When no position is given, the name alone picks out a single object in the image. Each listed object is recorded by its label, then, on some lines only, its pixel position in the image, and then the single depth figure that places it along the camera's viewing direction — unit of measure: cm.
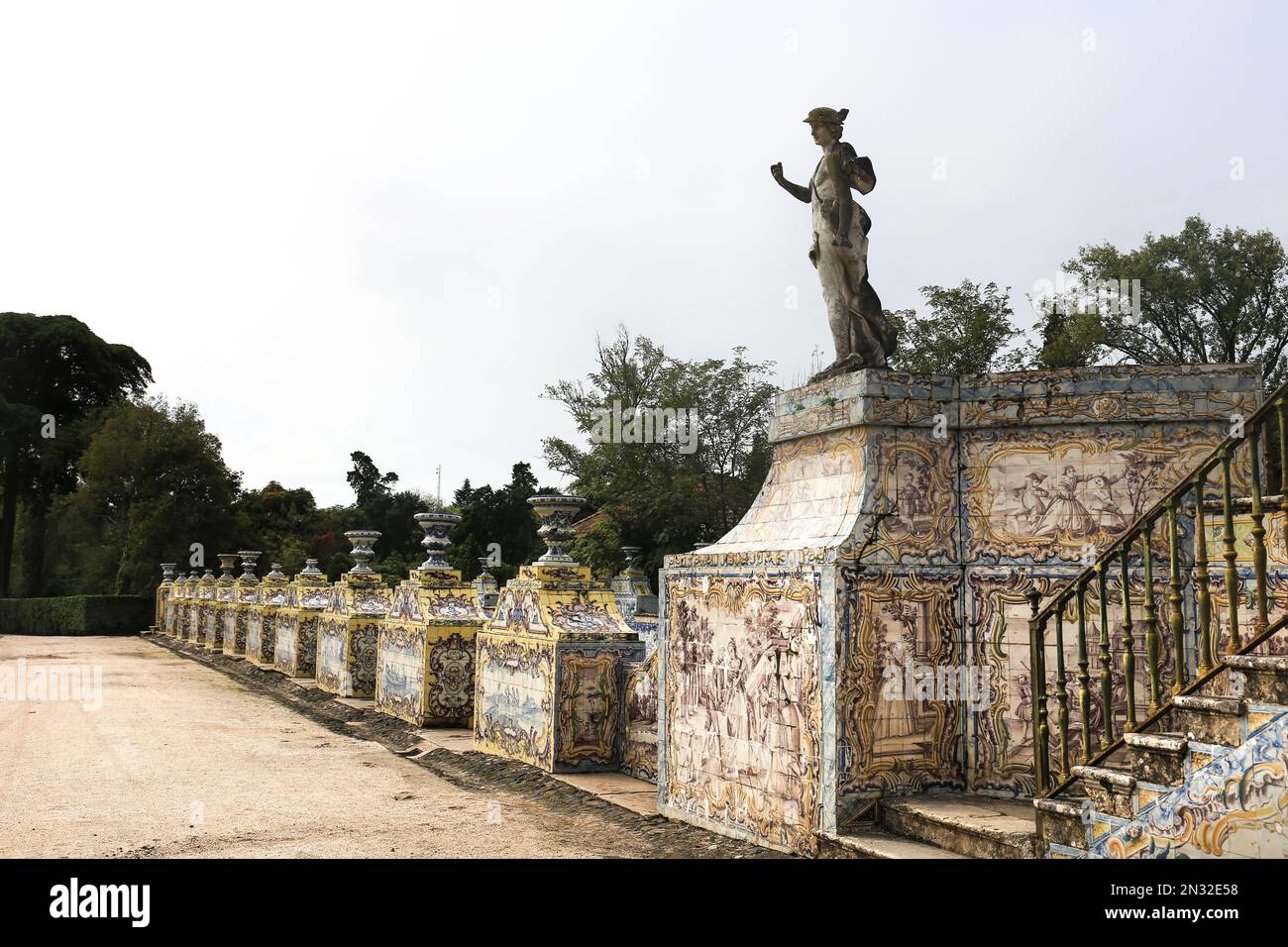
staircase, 374
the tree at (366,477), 6375
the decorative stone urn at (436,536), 1286
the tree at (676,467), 2875
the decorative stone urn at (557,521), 991
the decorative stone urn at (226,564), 2842
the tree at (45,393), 4541
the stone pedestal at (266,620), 2117
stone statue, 671
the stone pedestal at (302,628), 1852
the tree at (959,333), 2888
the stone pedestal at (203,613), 2754
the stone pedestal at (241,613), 2388
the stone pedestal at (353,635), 1504
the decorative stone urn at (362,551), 1588
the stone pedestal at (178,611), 3117
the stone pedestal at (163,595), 3472
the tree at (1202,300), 2792
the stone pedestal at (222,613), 2539
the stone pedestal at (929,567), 568
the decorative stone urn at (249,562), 2631
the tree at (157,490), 3934
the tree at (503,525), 4584
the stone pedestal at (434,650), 1209
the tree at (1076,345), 2788
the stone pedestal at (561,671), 904
